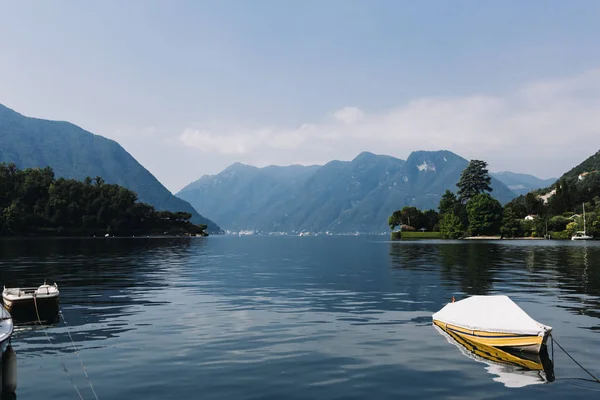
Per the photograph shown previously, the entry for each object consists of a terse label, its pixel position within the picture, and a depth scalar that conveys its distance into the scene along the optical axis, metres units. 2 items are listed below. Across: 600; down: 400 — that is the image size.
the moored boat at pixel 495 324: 24.36
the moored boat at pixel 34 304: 35.00
